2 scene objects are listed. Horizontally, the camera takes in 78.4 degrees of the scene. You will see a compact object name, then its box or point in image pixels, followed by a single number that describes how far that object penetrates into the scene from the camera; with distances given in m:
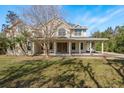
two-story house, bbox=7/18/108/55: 11.78
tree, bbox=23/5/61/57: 9.79
